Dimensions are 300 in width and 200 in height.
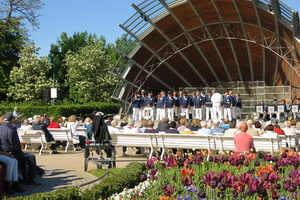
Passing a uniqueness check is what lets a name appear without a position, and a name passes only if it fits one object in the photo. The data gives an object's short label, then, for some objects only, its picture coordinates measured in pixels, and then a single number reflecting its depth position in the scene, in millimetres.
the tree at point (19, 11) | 45994
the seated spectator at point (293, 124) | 14591
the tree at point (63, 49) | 58531
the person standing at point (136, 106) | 27172
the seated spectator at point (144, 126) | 15184
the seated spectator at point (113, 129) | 14591
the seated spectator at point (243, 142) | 9617
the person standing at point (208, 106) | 26406
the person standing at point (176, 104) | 26452
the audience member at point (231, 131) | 12727
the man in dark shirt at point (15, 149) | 9000
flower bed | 4973
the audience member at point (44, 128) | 15422
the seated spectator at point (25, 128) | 15805
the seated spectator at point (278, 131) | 13609
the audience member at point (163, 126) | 14618
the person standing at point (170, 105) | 26219
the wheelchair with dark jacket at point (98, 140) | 11125
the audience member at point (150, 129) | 14123
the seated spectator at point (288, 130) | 13922
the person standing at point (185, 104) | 26578
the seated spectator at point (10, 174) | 8359
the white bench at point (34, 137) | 15305
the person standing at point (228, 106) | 25141
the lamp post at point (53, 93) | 28578
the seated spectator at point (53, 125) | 17516
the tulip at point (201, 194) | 4663
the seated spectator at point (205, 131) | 13211
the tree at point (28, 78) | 46719
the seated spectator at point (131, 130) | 15062
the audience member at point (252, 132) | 12394
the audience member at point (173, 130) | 13628
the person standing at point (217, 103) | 25222
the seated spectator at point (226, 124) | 15159
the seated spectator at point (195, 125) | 14781
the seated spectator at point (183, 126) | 14469
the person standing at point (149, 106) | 26859
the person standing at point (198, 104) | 26453
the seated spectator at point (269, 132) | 12238
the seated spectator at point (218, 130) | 13656
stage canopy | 24298
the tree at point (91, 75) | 48812
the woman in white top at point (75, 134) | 15930
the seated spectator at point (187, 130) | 13297
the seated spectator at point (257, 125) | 15508
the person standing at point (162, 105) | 26205
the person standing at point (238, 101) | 25397
